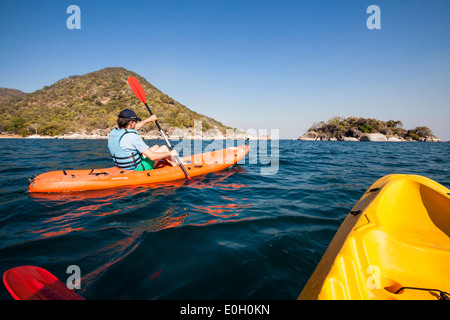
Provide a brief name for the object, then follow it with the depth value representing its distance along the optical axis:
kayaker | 4.25
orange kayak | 4.05
